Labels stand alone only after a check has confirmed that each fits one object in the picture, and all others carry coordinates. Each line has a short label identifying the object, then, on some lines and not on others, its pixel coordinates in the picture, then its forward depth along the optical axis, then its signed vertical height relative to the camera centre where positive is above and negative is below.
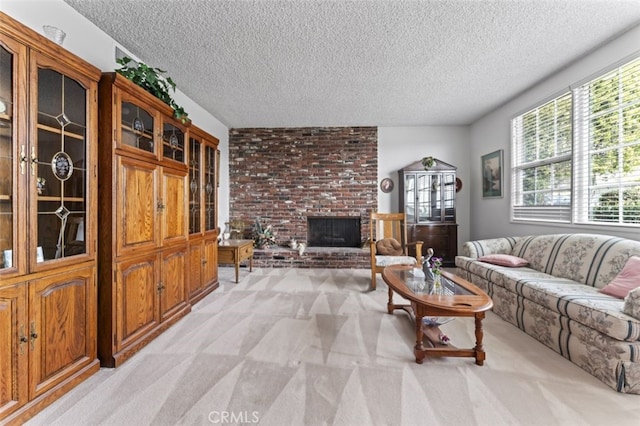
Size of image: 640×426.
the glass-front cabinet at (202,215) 2.92 -0.05
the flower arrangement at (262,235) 4.89 -0.48
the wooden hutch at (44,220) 1.30 -0.06
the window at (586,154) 2.39 +0.66
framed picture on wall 4.18 +0.65
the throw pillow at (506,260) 2.90 -0.58
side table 3.71 -0.62
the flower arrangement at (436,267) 2.22 -0.50
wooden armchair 4.00 -0.39
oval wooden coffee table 1.76 -0.67
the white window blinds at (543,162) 3.06 +0.67
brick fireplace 5.10 +0.76
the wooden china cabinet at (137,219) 1.79 -0.07
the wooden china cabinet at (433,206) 4.68 +0.10
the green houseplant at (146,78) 2.10 +1.14
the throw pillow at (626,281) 1.89 -0.54
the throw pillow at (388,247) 3.99 -0.57
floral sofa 1.55 -0.68
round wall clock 5.10 +0.54
